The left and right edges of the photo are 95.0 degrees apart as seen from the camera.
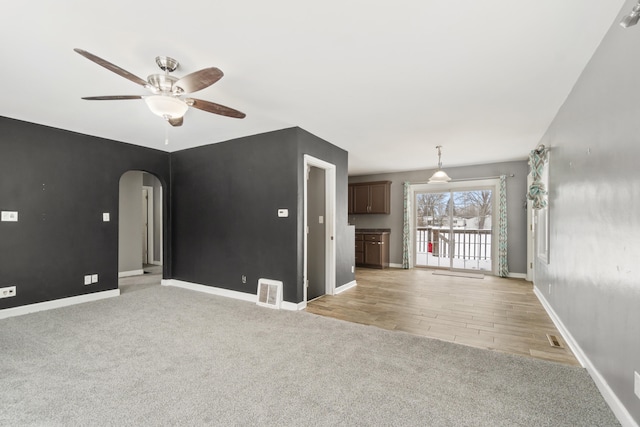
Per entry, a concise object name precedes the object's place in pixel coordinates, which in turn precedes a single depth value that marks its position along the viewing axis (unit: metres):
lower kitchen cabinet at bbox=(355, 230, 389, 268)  7.38
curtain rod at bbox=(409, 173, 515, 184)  6.33
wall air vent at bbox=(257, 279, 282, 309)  4.02
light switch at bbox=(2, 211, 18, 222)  3.63
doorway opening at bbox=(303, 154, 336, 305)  4.74
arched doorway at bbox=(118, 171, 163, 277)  6.13
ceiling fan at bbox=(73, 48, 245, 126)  2.11
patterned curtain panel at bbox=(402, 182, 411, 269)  7.36
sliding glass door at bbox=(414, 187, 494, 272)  6.80
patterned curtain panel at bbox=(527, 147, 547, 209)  3.78
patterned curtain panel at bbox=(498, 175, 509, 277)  6.30
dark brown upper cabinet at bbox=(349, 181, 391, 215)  7.64
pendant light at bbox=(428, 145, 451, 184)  5.37
